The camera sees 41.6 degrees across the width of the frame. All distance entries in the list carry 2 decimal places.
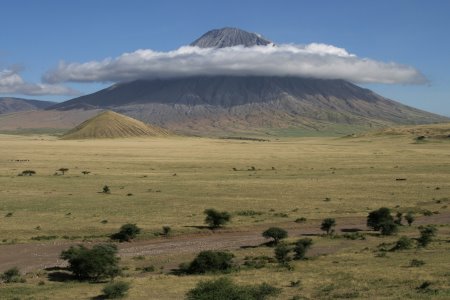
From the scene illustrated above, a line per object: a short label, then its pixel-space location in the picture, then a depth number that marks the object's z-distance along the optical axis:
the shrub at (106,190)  68.88
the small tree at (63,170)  95.51
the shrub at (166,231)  46.78
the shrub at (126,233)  44.41
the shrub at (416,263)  33.98
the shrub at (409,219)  50.75
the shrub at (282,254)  37.12
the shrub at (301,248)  37.72
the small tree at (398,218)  50.77
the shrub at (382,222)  46.56
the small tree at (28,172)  92.60
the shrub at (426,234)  40.69
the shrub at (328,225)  47.03
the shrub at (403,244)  39.97
